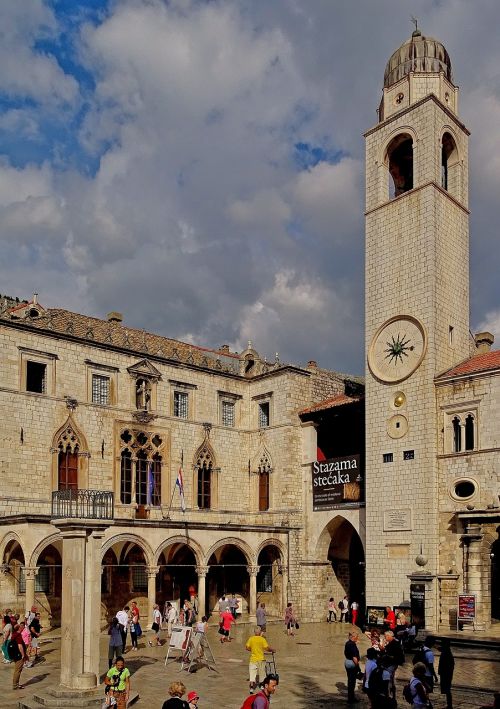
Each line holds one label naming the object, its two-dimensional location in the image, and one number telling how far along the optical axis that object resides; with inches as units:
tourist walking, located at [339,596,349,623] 1421.4
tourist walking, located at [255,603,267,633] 1127.6
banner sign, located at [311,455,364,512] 1385.3
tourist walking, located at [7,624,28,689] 730.2
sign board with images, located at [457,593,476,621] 1103.6
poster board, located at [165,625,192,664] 848.3
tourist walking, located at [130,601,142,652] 1019.3
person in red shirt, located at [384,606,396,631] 1037.6
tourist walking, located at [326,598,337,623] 1414.9
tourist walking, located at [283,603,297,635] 1213.7
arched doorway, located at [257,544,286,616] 1465.3
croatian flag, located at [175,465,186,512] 1368.1
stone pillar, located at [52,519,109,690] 677.3
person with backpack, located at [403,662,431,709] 471.8
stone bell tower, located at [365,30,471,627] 1224.2
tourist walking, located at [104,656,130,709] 547.9
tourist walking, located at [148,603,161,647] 1104.5
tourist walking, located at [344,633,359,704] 671.8
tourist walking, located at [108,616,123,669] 792.9
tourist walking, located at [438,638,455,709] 624.4
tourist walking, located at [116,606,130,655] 971.9
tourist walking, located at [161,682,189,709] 388.2
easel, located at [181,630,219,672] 838.5
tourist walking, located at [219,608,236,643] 1111.0
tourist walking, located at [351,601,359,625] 1330.0
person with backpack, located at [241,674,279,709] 419.5
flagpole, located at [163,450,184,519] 1428.5
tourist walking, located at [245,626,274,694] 716.0
